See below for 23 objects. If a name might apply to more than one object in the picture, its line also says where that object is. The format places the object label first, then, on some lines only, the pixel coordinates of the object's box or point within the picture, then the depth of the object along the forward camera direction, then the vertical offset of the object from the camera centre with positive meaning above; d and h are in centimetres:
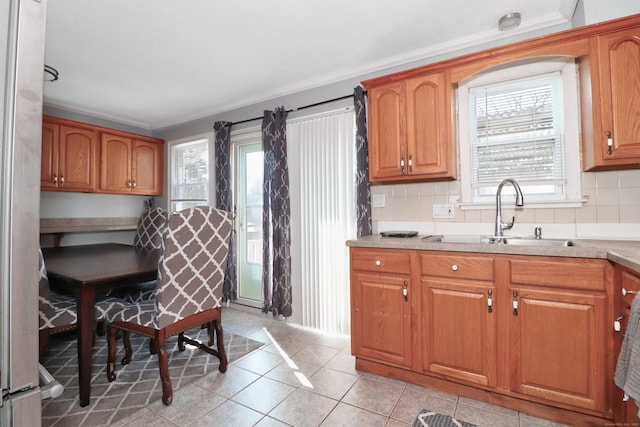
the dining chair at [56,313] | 183 -58
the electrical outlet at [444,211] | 243 +5
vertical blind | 290 +9
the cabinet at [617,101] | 170 +65
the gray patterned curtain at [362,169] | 268 +44
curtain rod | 290 +115
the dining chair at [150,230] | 307 -9
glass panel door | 365 +0
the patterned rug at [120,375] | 175 -108
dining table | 177 -34
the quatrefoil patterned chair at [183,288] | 182 -43
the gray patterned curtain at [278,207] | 317 +13
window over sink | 210 +62
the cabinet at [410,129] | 219 +67
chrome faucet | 206 +8
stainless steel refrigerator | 54 +4
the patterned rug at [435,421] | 161 -109
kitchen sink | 197 -16
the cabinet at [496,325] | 154 -62
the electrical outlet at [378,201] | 271 +16
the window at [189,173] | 410 +66
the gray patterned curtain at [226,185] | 363 +42
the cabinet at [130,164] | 387 +77
